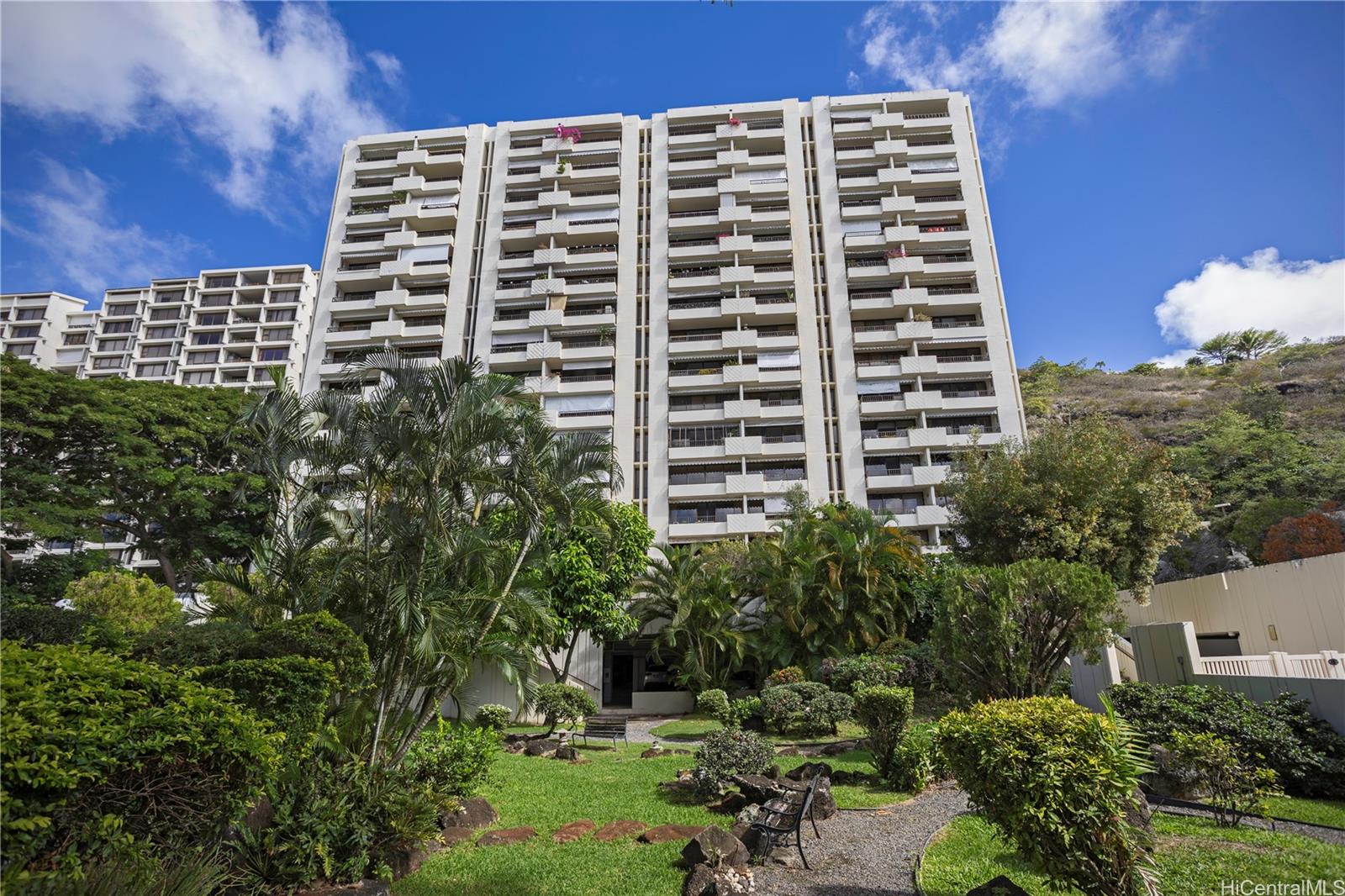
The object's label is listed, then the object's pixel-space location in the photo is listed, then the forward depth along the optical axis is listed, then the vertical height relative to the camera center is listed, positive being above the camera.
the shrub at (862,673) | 19.09 -0.61
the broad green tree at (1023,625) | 12.15 +0.45
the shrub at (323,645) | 6.88 +0.10
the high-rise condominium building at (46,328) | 78.81 +37.64
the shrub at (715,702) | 20.22 -1.48
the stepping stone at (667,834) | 8.16 -2.14
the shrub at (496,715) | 16.22 -1.53
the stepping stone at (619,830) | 8.38 -2.19
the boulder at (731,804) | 9.51 -2.09
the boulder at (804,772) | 10.08 -1.77
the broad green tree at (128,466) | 25.94 +7.96
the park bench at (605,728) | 18.11 -2.01
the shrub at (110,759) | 3.86 -0.66
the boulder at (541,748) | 15.74 -2.17
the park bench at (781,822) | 7.29 -1.85
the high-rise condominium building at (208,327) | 71.81 +35.30
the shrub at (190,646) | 6.50 +0.09
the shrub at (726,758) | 10.27 -1.59
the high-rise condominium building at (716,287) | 42.25 +24.65
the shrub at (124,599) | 19.89 +1.71
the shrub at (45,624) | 8.66 +0.42
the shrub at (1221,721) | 8.88 -1.00
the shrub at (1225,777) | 7.57 -1.42
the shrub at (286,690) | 6.28 -0.32
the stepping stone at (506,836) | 8.28 -2.22
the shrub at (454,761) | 8.31 -1.30
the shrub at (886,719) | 10.97 -1.09
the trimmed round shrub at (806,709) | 17.00 -1.42
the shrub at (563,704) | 18.70 -1.37
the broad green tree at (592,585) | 23.80 +2.38
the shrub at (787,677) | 20.77 -0.75
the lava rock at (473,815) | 8.88 -2.12
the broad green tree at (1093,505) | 21.09 +4.50
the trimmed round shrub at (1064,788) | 4.92 -1.01
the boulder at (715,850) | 6.83 -1.97
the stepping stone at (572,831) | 8.41 -2.22
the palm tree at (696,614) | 25.72 +1.43
